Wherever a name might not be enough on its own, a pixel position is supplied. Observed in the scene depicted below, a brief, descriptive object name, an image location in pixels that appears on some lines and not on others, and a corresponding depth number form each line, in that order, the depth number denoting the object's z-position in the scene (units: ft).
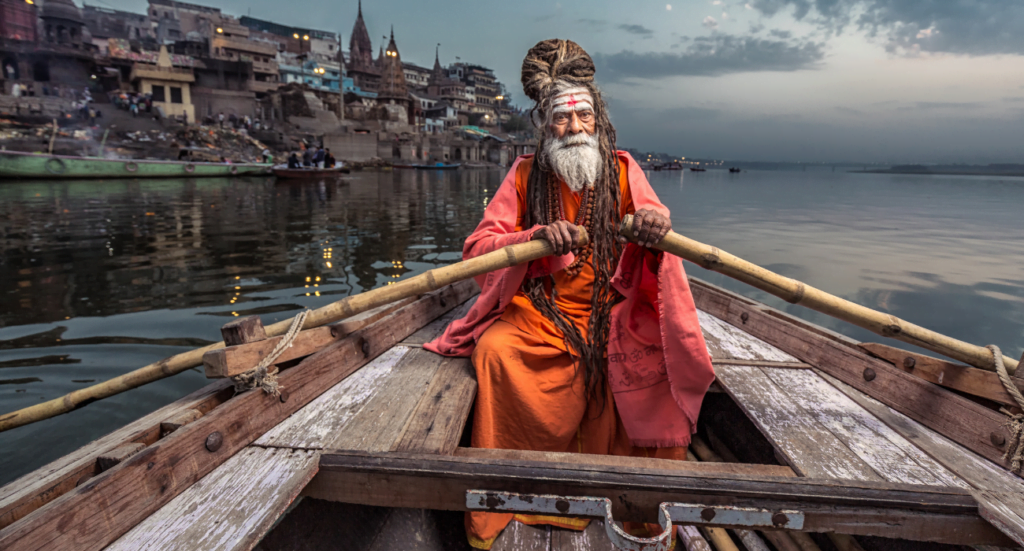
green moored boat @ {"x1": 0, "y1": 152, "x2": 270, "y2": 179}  63.46
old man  7.30
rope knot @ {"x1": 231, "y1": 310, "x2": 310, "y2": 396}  5.92
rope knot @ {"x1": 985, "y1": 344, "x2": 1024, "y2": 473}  5.48
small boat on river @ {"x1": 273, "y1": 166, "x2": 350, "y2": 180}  75.20
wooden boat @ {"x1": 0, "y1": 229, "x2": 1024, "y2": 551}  4.45
